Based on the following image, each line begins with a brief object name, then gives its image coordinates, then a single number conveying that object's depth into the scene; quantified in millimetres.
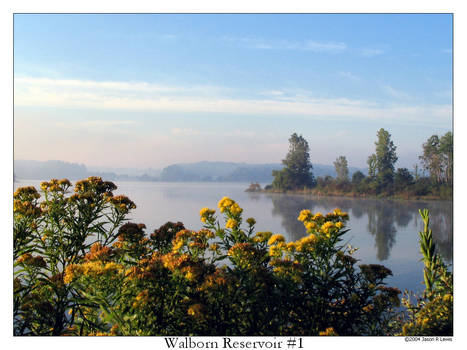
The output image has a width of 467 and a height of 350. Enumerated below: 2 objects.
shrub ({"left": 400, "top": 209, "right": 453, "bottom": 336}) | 1547
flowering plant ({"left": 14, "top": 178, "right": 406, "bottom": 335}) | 1349
